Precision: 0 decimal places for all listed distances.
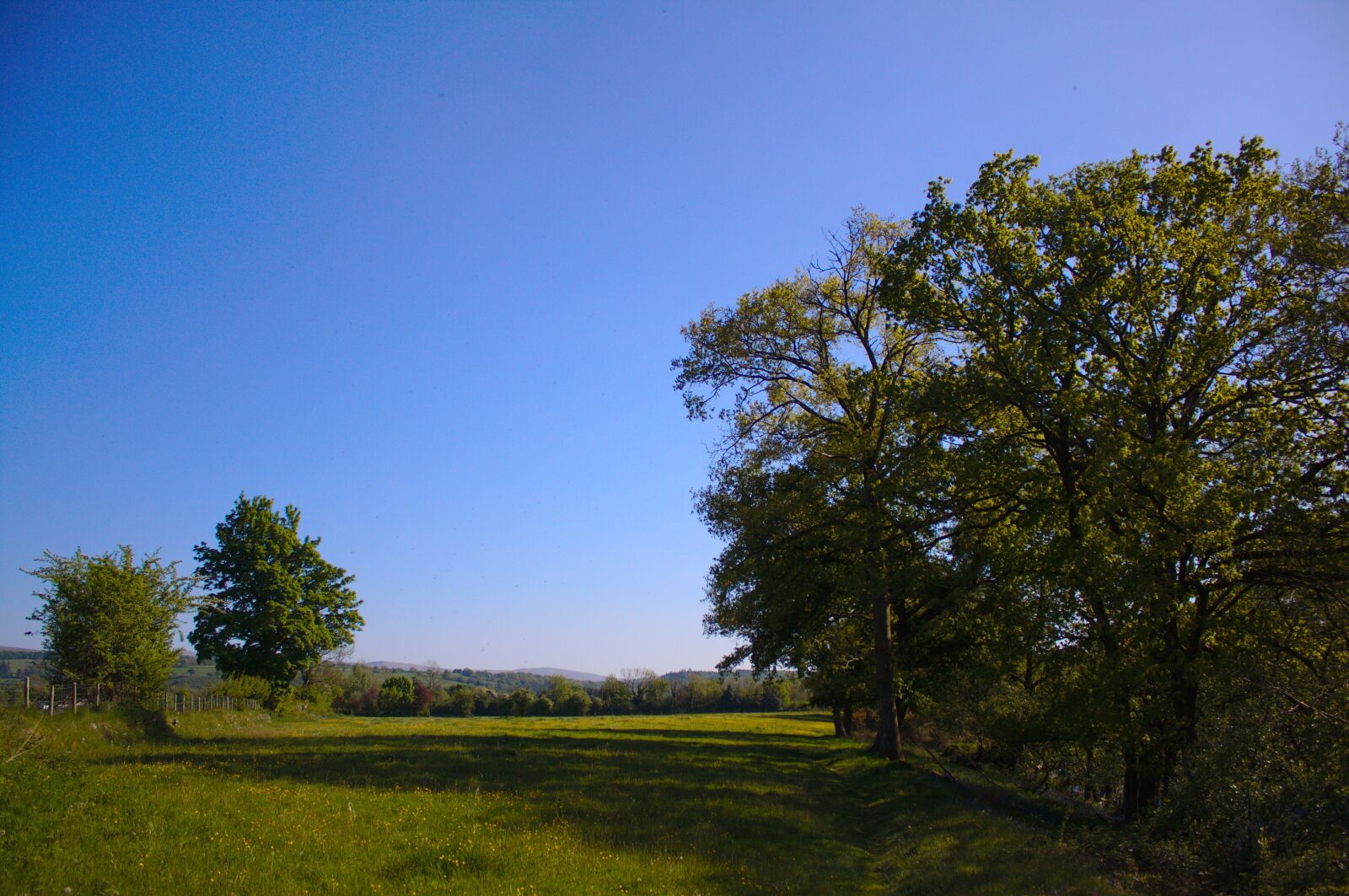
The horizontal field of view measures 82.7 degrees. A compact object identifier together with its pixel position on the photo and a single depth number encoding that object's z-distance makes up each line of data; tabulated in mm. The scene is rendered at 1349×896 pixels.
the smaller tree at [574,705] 115250
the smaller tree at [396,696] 110562
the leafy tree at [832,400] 27047
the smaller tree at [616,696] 115250
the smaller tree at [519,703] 115062
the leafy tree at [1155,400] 14953
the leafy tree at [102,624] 32812
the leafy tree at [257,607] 55281
